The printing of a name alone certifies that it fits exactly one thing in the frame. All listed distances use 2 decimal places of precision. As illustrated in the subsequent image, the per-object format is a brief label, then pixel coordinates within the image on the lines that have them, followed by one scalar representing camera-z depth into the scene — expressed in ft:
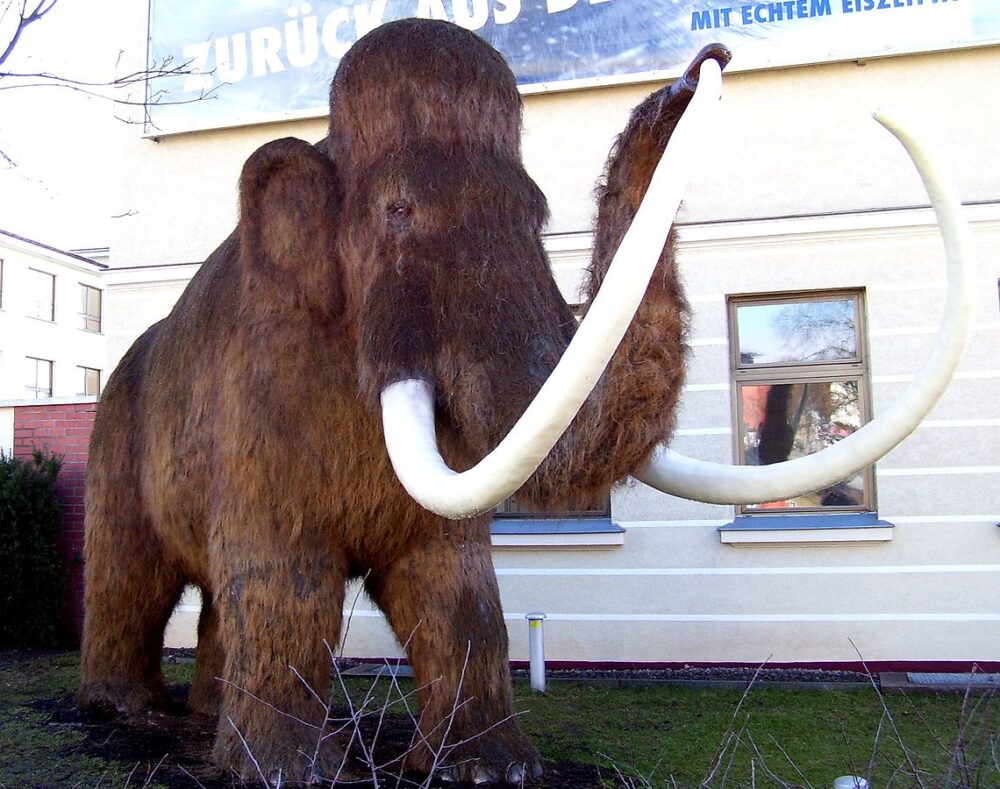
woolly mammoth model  8.91
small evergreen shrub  26.78
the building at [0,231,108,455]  87.81
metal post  21.90
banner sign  25.43
